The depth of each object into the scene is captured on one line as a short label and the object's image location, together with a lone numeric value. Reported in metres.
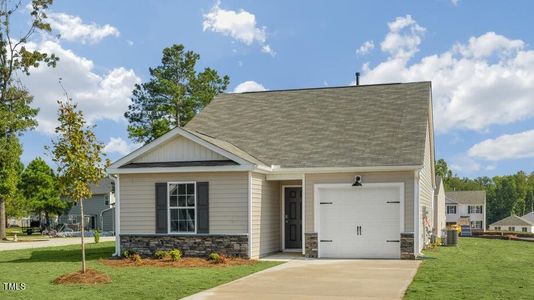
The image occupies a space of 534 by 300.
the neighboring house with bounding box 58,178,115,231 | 57.50
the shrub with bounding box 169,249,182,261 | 16.66
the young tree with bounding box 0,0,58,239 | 38.38
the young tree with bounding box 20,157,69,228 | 55.25
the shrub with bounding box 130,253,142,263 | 16.57
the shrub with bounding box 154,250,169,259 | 17.19
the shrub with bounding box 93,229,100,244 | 29.91
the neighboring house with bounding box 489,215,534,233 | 86.38
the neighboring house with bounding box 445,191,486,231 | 83.81
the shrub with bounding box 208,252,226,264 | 16.35
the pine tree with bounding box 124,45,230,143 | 41.25
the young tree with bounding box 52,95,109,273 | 13.12
